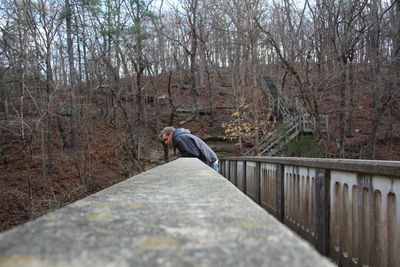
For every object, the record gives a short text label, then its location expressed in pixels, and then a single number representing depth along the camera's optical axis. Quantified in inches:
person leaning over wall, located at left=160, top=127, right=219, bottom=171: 233.6
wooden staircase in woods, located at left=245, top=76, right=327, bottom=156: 697.5
